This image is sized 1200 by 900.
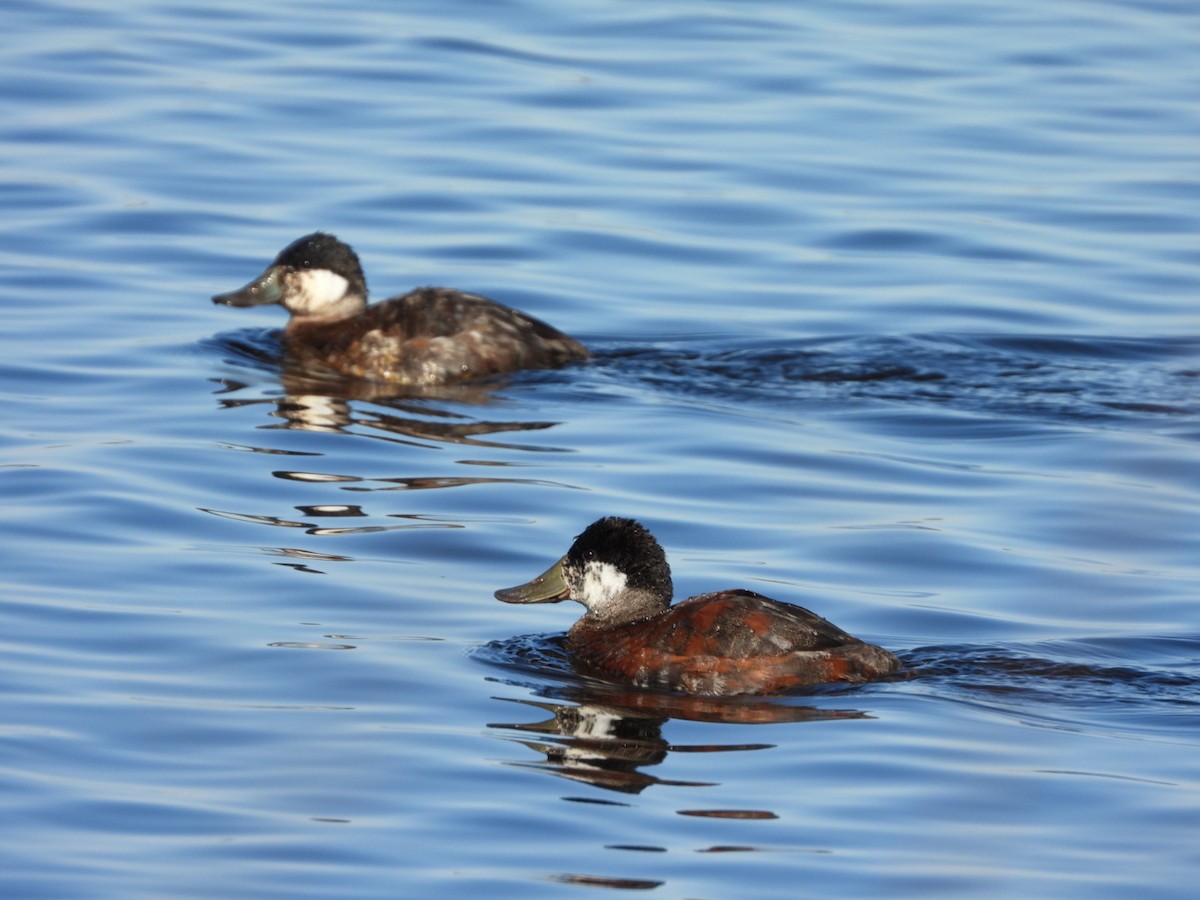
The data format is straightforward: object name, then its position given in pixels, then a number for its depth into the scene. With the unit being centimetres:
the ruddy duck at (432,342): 2848
